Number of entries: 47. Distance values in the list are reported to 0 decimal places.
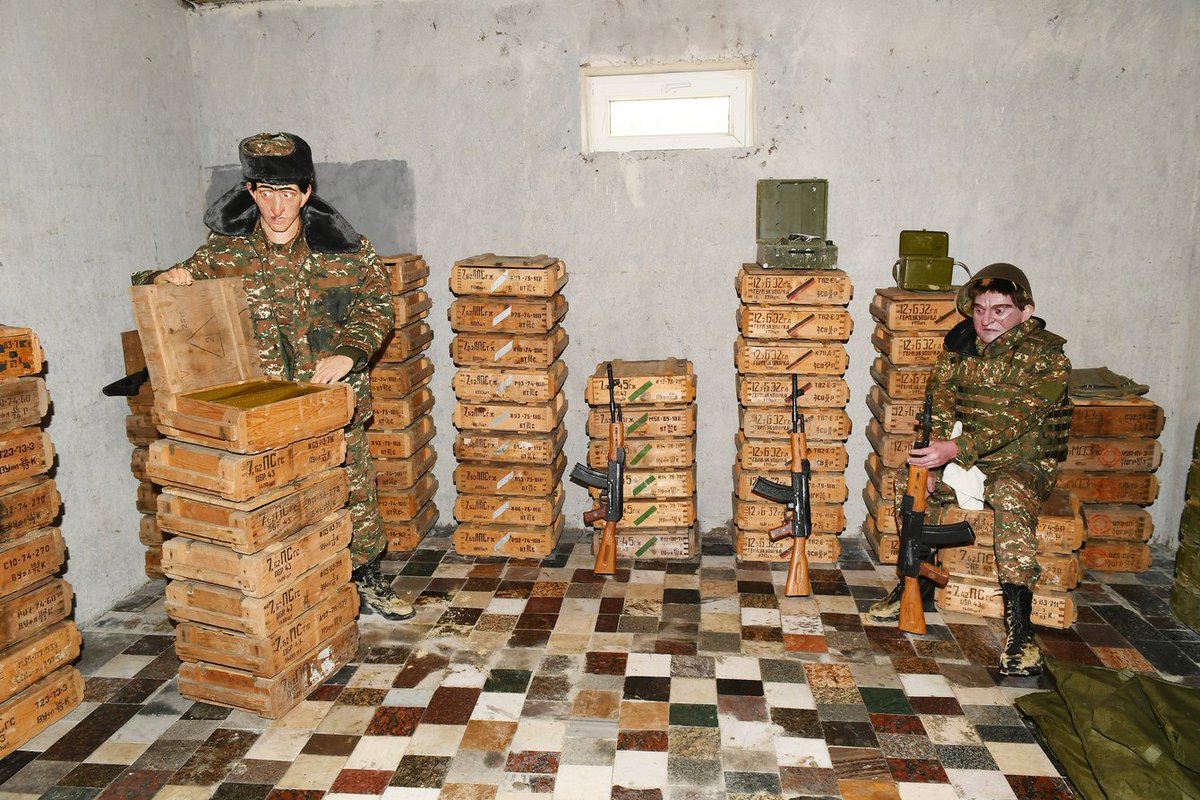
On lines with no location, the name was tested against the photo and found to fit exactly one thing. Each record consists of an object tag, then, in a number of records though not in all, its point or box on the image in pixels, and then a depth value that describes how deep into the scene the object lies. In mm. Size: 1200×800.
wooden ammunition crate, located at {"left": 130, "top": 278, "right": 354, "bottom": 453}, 4012
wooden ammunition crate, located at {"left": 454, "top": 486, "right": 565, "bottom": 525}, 6266
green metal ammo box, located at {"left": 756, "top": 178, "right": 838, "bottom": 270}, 6250
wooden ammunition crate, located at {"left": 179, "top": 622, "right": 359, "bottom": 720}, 4277
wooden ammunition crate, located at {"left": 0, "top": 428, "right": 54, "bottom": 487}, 3947
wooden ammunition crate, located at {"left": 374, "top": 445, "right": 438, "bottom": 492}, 6406
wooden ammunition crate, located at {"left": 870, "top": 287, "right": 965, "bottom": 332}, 5812
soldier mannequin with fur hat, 4945
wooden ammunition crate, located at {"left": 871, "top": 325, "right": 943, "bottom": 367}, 5852
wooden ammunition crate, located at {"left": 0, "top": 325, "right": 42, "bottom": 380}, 3924
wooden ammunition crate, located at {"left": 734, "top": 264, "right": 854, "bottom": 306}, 5848
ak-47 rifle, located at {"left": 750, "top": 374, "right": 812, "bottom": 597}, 5535
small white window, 6270
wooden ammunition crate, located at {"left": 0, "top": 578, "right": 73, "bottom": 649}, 3975
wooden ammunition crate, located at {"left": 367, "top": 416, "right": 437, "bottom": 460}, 6359
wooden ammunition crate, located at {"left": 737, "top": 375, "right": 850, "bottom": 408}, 5969
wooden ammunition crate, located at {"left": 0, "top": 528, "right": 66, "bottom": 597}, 3953
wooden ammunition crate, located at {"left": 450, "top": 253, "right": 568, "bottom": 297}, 5957
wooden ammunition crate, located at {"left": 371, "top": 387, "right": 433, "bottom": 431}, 6312
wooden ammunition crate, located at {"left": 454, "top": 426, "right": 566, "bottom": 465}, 6203
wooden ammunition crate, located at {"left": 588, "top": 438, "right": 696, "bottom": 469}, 6148
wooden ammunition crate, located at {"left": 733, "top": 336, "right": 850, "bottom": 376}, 5927
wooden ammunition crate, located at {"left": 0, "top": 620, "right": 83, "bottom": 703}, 3975
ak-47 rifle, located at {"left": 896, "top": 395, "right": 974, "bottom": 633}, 5027
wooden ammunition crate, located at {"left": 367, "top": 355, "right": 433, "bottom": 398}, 6277
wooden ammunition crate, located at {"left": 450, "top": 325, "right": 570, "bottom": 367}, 6062
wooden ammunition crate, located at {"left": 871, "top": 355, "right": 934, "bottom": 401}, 5898
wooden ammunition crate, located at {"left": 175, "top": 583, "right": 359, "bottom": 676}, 4254
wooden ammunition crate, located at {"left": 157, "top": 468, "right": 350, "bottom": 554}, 4098
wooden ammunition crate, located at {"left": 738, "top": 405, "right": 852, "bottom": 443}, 6012
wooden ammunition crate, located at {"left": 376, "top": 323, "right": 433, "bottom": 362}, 6289
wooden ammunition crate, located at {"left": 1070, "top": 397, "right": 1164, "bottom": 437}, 5789
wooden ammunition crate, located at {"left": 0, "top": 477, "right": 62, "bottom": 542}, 3957
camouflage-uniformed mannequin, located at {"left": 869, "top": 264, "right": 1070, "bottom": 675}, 4926
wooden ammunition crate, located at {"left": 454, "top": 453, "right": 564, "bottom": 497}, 6227
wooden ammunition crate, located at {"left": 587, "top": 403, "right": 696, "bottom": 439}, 6113
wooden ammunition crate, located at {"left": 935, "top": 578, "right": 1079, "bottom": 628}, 5105
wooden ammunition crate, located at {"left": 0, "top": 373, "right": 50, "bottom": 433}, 3945
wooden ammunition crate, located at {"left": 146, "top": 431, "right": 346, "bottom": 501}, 3990
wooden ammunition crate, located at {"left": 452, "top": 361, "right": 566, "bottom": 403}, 6098
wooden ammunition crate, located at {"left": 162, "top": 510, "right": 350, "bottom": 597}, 4145
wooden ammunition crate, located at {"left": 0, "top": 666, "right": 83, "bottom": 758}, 3996
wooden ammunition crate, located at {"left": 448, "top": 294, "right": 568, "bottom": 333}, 6012
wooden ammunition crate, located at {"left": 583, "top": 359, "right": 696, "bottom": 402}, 6016
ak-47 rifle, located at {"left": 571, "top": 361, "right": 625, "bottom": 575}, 5938
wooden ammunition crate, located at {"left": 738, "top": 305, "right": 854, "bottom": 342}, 5883
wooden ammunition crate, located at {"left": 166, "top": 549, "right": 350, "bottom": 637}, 4207
